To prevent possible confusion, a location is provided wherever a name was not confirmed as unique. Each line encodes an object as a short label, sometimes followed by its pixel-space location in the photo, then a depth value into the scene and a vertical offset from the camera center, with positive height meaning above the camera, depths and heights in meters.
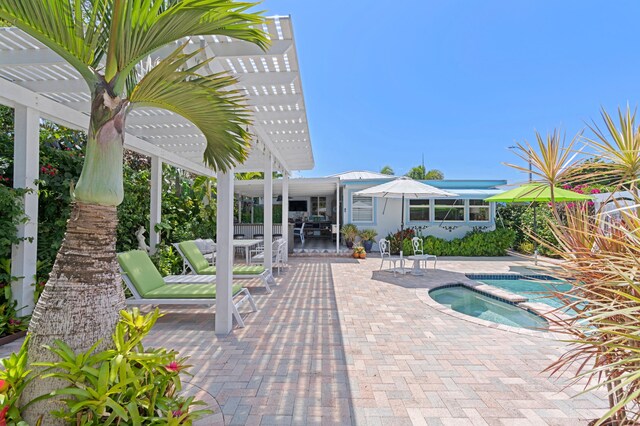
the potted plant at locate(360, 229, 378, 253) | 14.07 -0.82
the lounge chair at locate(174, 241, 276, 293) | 6.60 -1.10
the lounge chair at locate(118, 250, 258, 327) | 4.60 -1.18
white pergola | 3.63 +1.90
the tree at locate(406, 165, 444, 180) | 42.78 +7.33
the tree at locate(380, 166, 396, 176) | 44.47 +7.74
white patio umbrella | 9.31 +0.96
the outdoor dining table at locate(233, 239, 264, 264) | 9.23 -0.76
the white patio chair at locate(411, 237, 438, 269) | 8.92 -1.12
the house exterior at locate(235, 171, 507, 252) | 14.59 +0.46
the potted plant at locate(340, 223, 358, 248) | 14.16 -0.63
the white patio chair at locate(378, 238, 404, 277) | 9.03 -1.29
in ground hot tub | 5.68 -1.92
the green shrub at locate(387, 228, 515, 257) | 13.37 -1.12
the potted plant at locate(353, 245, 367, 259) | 12.52 -1.41
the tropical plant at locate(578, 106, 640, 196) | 2.38 +0.65
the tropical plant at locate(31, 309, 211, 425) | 1.74 -1.06
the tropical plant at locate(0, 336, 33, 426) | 1.72 -1.03
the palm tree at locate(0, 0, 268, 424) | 1.70 +0.63
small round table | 8.93 -1.39
